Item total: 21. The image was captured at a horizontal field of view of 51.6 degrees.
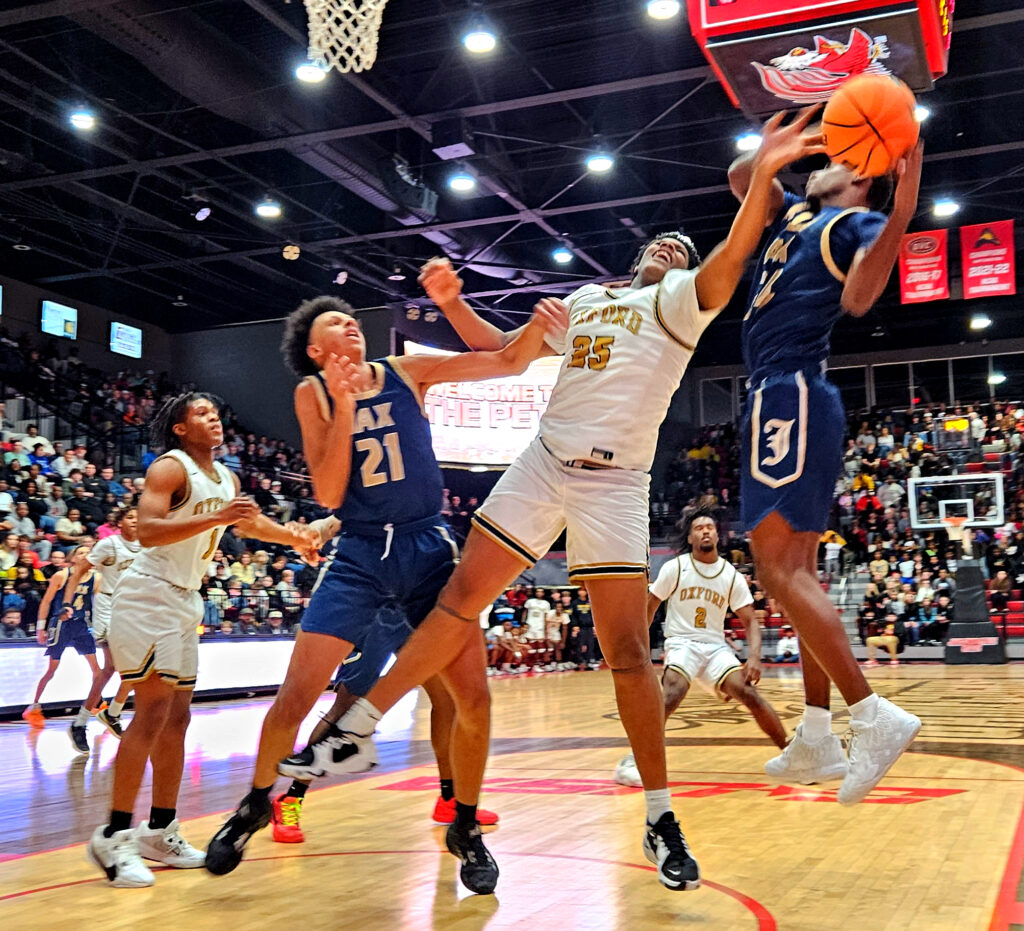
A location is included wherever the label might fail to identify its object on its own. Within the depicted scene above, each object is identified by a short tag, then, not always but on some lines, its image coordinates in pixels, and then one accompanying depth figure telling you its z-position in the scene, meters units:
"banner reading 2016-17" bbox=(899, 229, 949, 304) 16.95
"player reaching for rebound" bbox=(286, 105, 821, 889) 3.52
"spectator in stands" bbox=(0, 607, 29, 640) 11.27
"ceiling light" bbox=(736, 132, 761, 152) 15.36
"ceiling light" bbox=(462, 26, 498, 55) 11.75
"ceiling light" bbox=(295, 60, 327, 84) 12.68
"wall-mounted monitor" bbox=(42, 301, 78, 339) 21.44
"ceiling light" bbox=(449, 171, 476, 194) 15.63
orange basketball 3.46
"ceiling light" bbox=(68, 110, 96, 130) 13.73
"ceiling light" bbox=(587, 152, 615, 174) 15.48
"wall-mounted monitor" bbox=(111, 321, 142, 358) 23.03
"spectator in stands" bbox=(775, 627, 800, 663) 20.05
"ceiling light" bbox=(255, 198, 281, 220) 16.94
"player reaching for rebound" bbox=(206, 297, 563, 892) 3.70
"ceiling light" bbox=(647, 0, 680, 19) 11.56
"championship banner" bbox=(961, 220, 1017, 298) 16.75
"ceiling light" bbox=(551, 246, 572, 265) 20.29
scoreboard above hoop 5.86
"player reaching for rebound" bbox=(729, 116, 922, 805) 3.50
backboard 20.77
